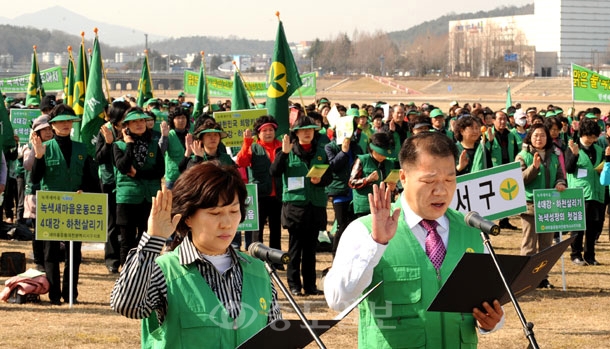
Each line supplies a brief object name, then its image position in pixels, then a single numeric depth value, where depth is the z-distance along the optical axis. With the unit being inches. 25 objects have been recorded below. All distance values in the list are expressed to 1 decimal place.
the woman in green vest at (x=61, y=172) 410.3
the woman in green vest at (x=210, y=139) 438.6
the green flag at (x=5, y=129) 450.3
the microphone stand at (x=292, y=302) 140.4
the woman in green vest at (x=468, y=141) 502.3
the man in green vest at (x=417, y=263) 173.2
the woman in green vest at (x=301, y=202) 442.3
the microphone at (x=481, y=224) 167.6
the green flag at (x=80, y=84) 597.9
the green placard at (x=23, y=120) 712.4
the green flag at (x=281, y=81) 515.8
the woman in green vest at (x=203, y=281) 153.6
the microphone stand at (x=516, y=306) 155.9
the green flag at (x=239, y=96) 711.1
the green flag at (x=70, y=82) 749.9
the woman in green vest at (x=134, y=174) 443.8
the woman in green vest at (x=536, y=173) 454.6
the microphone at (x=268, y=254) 145.9
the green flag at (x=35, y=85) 920.9
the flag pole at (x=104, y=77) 558.9
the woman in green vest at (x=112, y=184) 479.5
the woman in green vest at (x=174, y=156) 476.9
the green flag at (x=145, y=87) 928.6
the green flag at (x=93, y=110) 523.5
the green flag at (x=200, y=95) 873.5
